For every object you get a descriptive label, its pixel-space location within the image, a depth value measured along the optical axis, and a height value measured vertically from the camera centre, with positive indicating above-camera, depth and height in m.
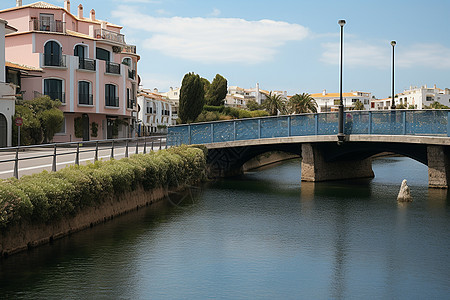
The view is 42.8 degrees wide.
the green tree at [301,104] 95.50 +4.41
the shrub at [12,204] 13.55 -1.77
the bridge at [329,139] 31.91 -0.56
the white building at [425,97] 169.38 +9.97
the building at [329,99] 190.88 +10.70
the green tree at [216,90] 92.12 +6.53
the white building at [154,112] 106.69 +3.74
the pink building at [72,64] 53.69 +6.54
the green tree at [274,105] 96.12 +4.26
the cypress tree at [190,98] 74.00 +4.25
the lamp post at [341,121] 33.47 +0.54
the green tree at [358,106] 157.50 +6.66
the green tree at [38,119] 44.34 +0.98
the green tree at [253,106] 123.57 +5.28
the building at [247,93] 161.50 +11.28
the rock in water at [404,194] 28.70 -3.23
